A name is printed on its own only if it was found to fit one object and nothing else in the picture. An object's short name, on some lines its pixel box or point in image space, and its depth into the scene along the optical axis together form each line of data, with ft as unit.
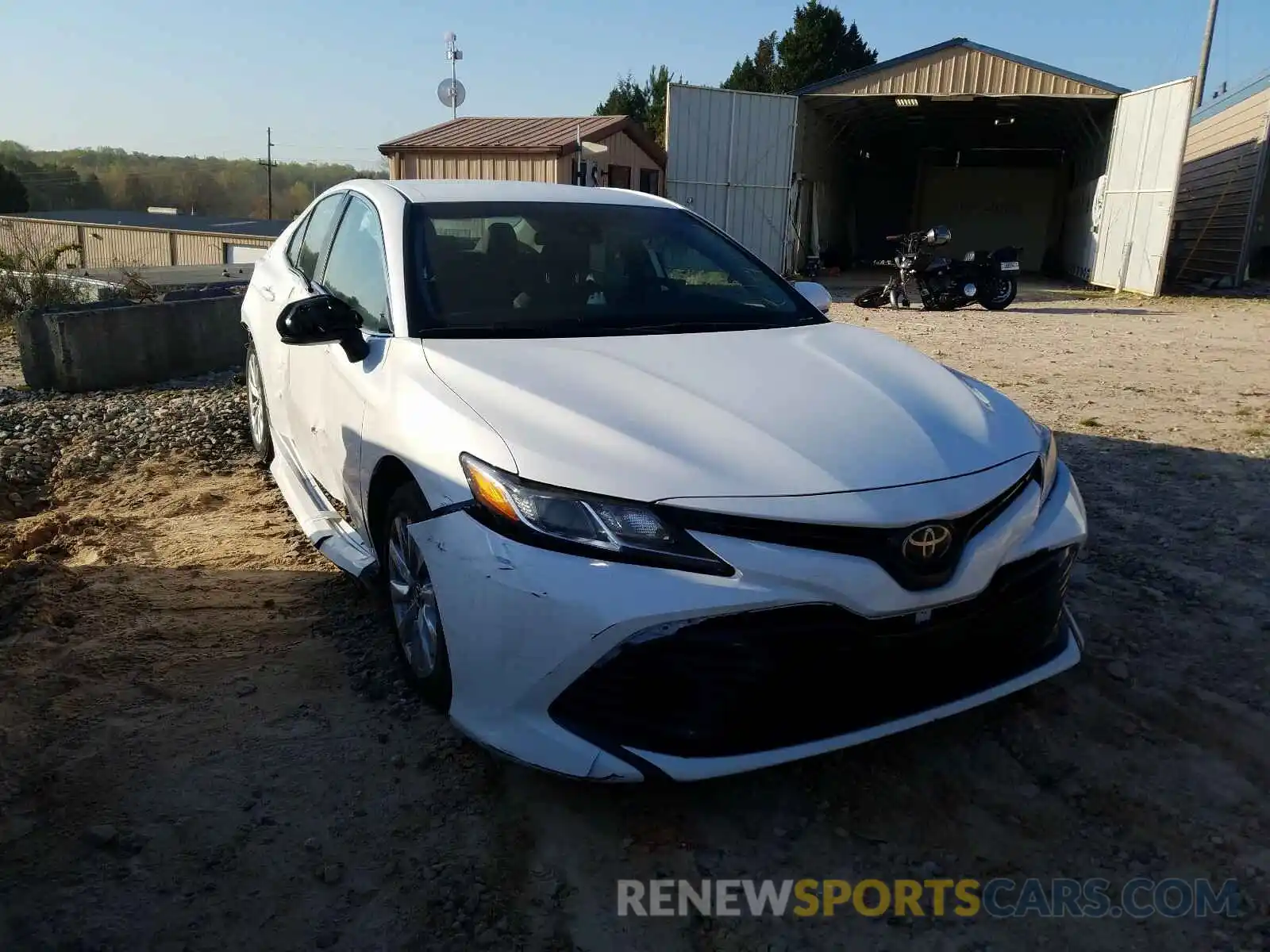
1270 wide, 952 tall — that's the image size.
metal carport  56.24
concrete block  23.04
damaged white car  7.14
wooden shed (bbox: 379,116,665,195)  61.16
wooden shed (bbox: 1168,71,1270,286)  57.98
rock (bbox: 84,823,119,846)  7.65
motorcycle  45.27
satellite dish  58.85
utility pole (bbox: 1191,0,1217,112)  81.71
